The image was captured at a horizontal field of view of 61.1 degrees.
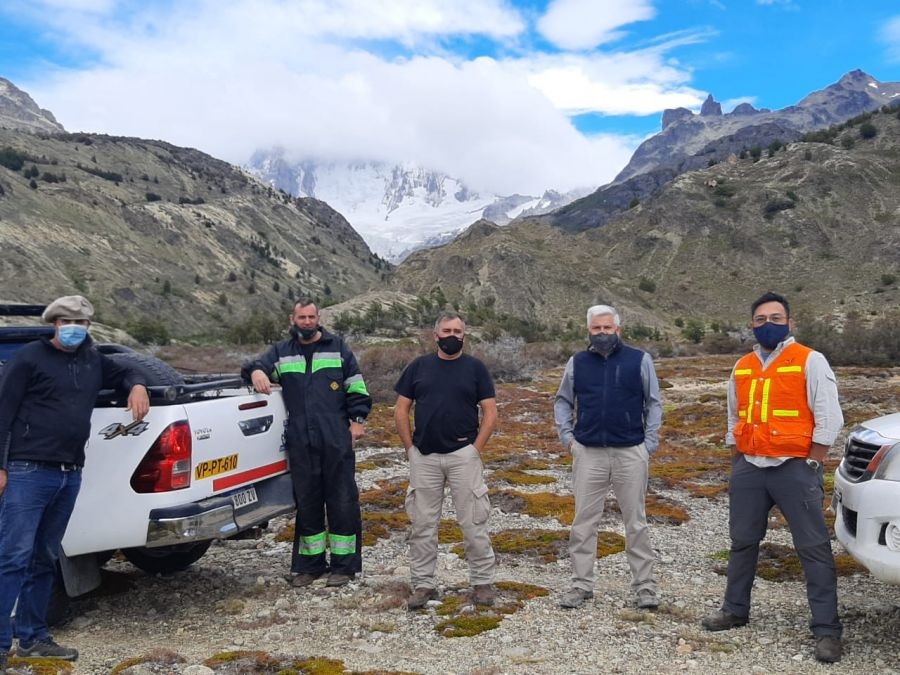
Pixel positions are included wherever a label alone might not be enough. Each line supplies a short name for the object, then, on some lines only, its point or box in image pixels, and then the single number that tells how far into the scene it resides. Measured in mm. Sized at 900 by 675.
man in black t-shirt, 5977
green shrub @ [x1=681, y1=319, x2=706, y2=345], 53334
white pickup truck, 5227
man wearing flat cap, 4773
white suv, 4445
